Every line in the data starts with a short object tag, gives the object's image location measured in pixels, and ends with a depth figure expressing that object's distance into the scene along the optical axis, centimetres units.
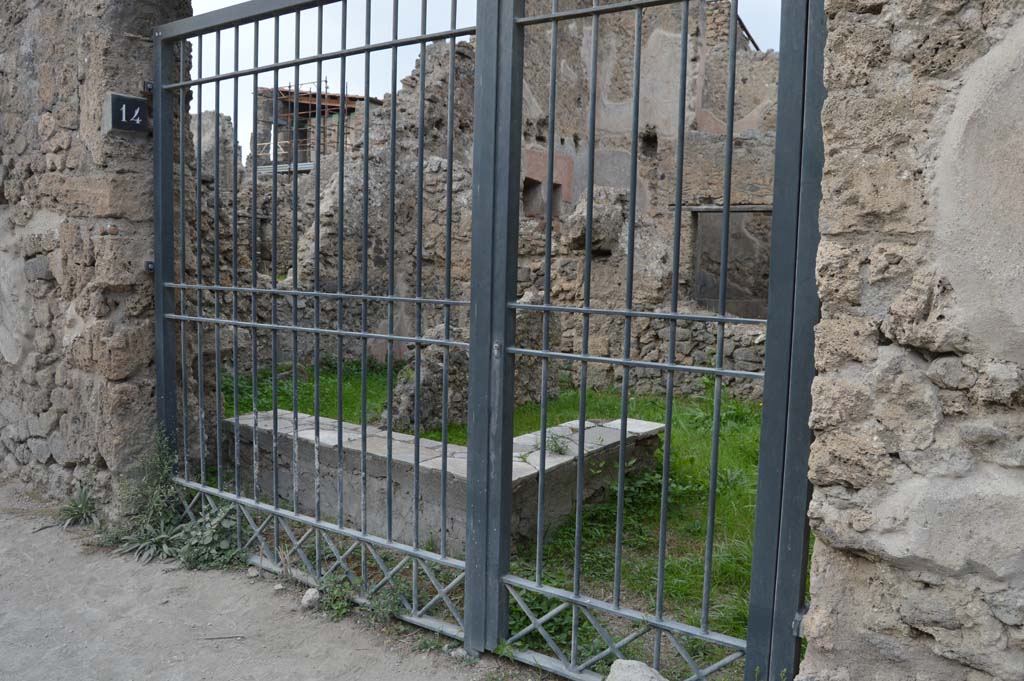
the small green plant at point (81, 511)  438
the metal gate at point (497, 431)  232
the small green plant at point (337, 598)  341
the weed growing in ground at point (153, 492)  419
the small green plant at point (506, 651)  298
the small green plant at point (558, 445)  434
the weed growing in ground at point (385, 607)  330
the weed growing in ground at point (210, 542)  392
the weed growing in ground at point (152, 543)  400
